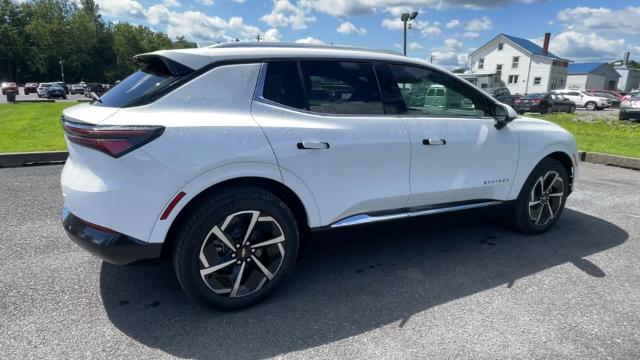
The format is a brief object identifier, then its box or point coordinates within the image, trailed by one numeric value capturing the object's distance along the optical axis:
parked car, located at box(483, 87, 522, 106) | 24.78
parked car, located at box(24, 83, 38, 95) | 44.78
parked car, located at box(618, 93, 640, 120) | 15.76
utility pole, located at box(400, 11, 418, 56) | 22.84
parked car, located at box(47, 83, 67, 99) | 36.75
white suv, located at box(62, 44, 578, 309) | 2.40
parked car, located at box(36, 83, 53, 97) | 37.62
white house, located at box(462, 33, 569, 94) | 53.16
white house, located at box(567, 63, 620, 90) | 58.88
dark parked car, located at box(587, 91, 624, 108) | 33.67
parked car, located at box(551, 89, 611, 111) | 32.25
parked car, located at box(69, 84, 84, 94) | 48.43
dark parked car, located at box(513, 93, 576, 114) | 25.25
